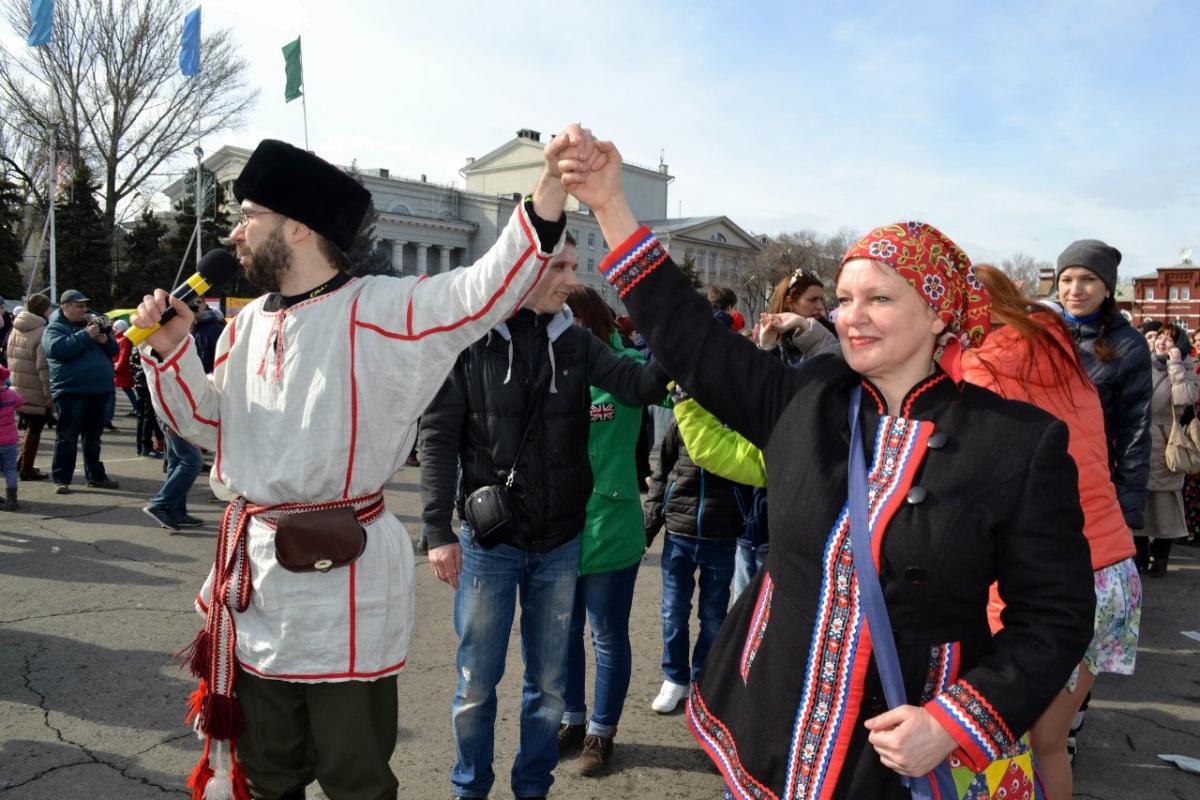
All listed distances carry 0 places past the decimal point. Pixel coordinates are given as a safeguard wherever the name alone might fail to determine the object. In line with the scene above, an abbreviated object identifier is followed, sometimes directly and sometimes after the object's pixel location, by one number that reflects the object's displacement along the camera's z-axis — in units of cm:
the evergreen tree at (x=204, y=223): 3466
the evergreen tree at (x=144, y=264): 3750
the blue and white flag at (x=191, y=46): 2956
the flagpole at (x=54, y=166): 2692
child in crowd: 778
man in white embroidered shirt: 228
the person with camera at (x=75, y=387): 879
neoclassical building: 7012
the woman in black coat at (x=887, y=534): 169
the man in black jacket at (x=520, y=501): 306
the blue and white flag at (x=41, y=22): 2395
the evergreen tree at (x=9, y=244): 3541
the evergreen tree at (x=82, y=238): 3506
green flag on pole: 2697
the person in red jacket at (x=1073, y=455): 275
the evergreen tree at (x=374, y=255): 3591
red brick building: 7856
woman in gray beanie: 385
